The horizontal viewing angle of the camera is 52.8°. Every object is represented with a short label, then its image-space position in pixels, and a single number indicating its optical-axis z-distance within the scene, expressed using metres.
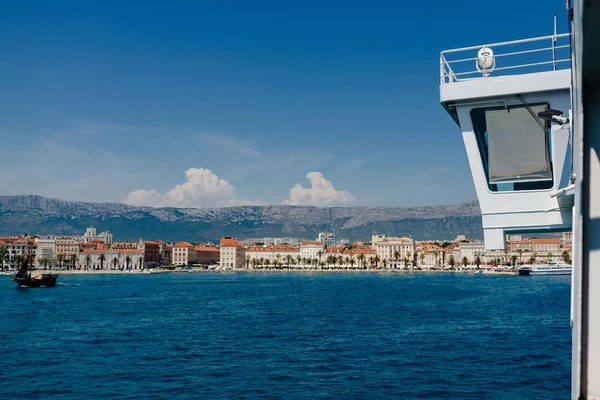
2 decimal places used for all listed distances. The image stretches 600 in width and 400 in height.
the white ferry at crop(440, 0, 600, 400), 8.92
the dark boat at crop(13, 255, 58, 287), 99.06
